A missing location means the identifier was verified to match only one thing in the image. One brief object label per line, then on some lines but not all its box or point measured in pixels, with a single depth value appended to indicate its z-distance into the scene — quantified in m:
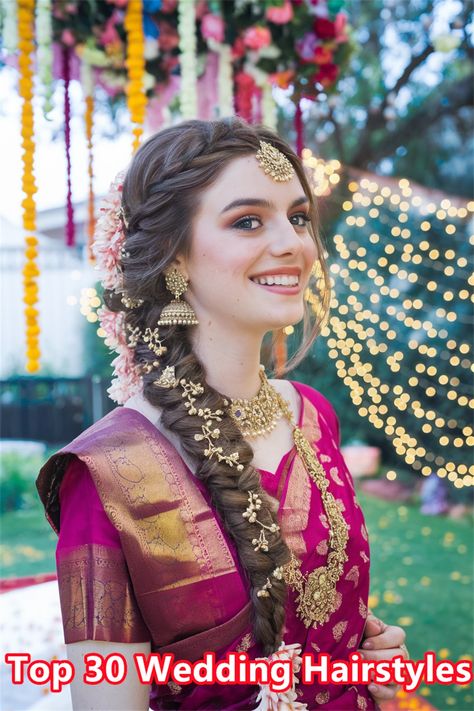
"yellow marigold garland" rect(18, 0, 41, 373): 2.79
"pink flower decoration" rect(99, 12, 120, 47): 2.88
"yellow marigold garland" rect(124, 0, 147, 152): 2.74
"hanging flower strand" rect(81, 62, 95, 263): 3.07
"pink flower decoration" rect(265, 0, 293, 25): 2.87
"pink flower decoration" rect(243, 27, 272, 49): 2.90
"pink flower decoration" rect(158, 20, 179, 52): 2.96
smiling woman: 1.28
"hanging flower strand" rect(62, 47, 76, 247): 2.94
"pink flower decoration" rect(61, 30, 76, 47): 2.91
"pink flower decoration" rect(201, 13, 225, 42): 2.88
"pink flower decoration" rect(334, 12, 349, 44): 3.01
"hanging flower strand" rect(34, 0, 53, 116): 2.71
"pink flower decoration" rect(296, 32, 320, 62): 3.03
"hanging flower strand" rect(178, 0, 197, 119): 2.76
